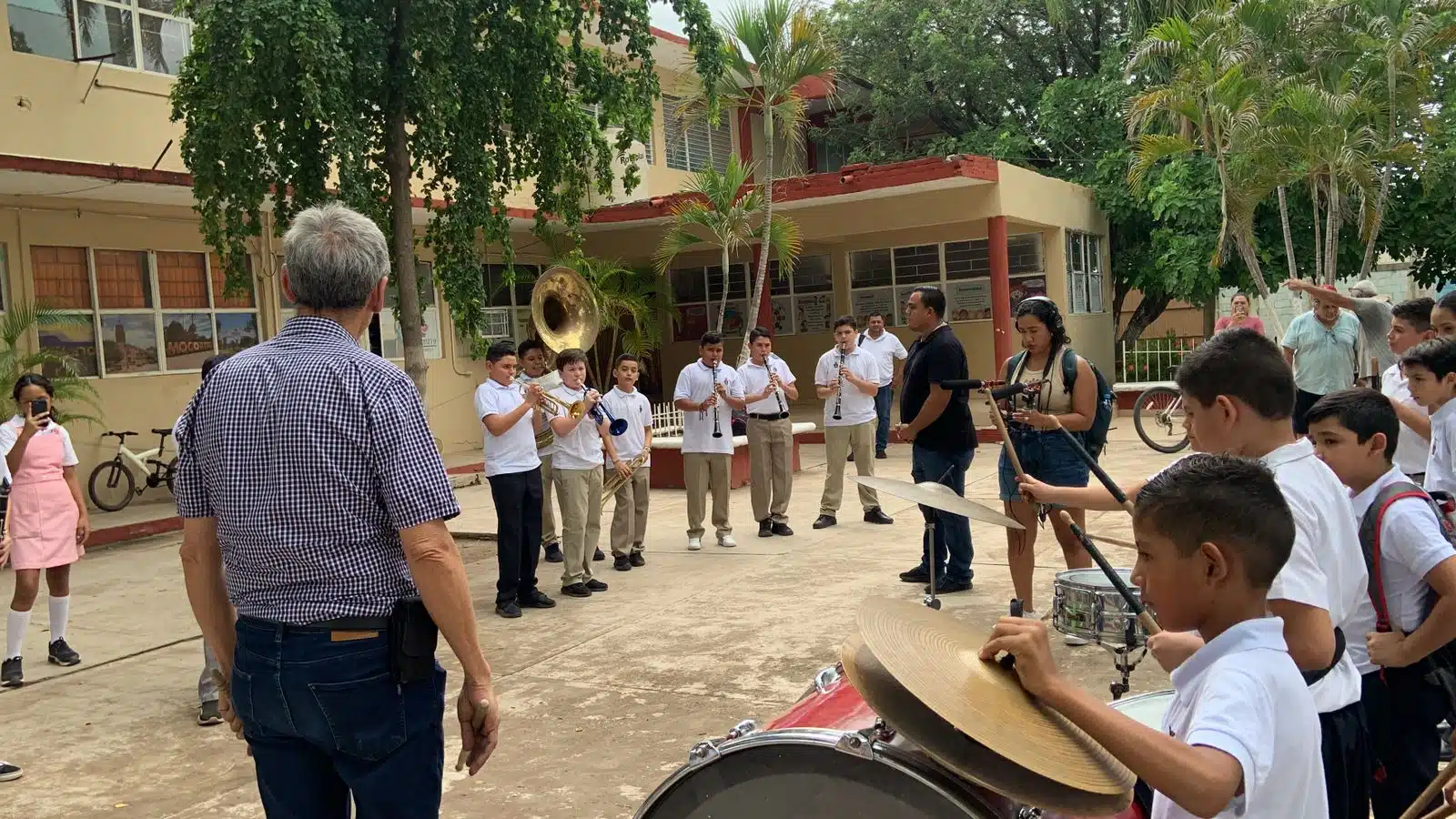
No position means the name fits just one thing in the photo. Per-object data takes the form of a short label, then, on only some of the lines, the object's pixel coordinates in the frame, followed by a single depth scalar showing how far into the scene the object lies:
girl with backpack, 5.98
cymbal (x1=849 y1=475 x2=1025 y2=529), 3.35
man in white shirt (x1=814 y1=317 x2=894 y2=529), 9.90
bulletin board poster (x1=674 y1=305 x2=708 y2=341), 22.12
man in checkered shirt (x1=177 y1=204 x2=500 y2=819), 2.36
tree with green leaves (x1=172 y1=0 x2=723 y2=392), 7.61
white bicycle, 12.10
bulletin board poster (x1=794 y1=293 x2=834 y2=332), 21.45
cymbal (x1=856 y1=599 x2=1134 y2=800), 1.76
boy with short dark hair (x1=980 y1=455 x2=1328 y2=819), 1.66
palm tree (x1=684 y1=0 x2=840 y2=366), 14.74
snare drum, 4.33
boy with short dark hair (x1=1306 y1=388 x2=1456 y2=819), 2.78
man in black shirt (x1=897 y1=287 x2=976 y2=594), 7.16
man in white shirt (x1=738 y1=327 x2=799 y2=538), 9.59
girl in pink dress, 6.05
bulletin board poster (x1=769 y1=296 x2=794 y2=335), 21.76
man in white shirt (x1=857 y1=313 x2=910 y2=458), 13.73
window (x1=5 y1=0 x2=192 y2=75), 11.70
